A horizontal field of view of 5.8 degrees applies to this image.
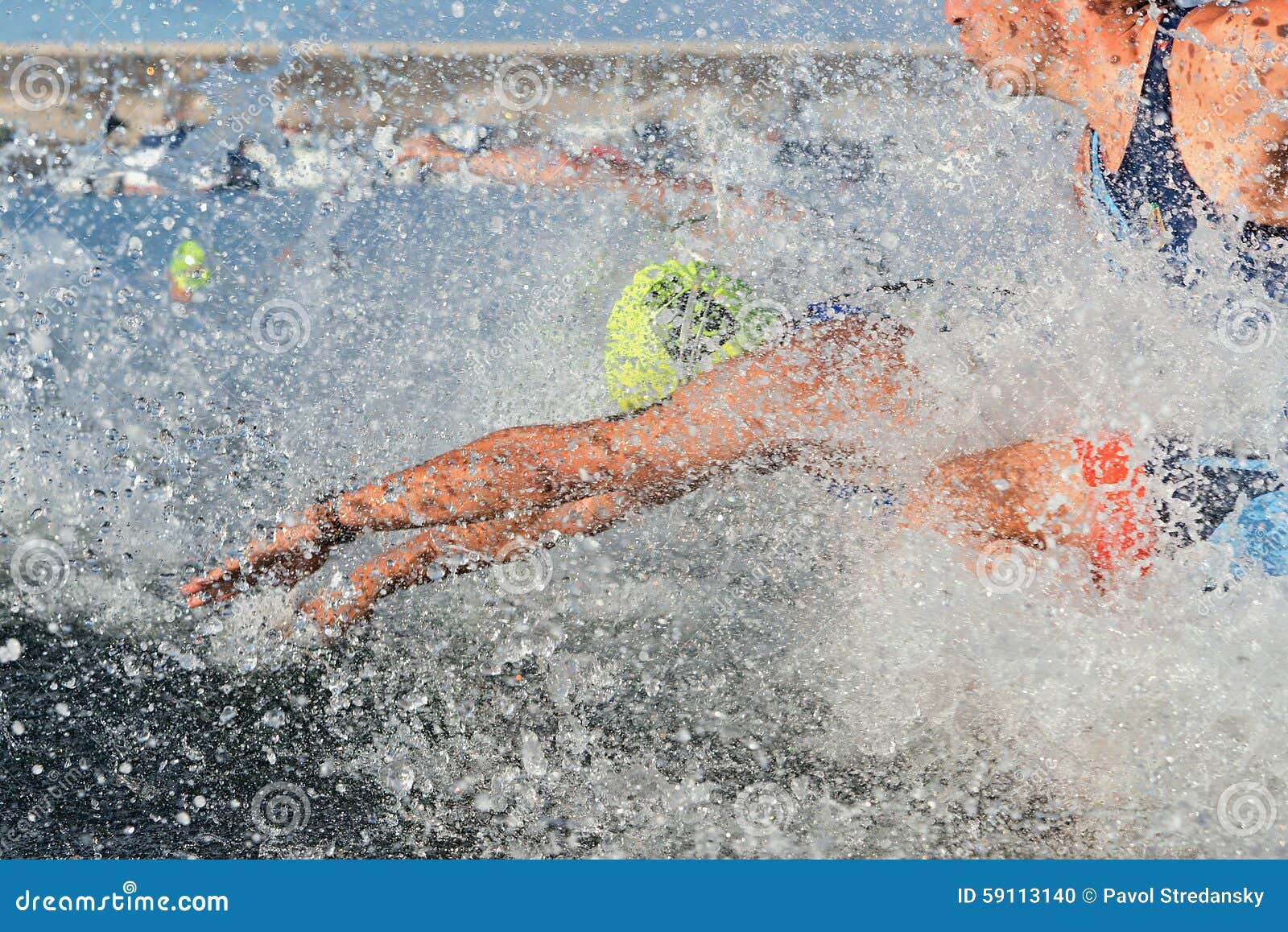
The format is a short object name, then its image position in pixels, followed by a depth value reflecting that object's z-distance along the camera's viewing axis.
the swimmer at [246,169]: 14.79
